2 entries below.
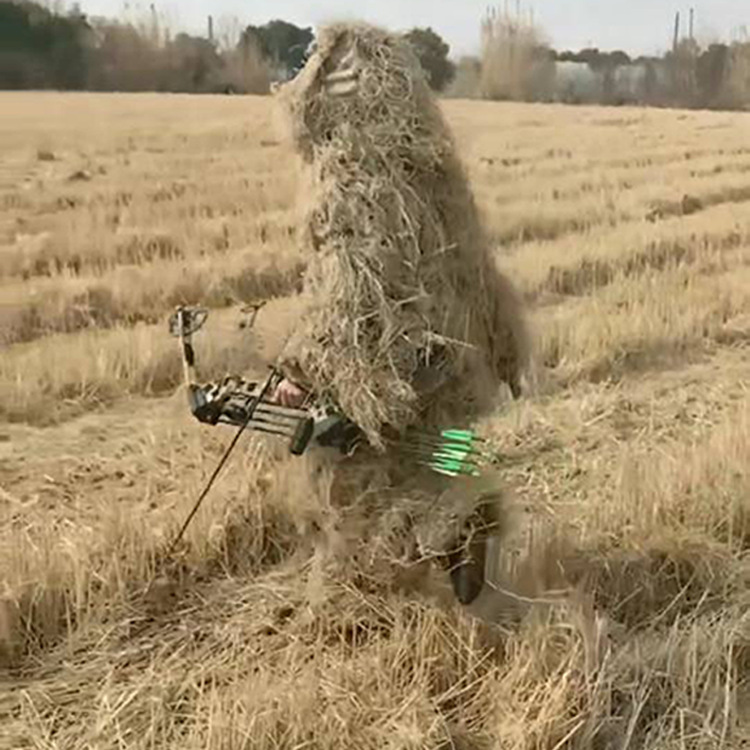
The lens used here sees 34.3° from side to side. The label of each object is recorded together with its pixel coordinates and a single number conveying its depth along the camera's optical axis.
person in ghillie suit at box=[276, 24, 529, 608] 3.29
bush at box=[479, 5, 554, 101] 48.31
